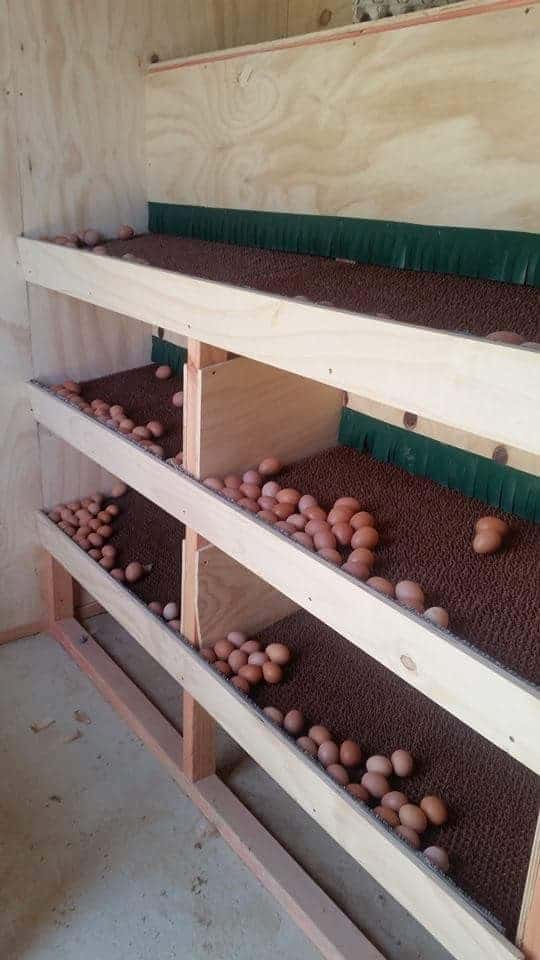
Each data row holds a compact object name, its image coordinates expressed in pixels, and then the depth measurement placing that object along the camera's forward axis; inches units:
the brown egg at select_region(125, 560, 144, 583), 58.7
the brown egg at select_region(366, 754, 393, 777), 40.4
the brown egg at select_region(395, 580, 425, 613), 33.8
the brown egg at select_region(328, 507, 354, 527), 41.0
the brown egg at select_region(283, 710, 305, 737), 43.8
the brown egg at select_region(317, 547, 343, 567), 37.1
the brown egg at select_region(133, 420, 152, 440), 55.1
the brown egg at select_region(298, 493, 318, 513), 42.7
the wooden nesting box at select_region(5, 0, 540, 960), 29.5
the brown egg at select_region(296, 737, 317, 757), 42.0
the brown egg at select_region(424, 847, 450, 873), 34.3
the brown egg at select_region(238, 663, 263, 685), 47.2
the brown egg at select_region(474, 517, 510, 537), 40.1
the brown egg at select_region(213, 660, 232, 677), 47.9
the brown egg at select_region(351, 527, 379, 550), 38.8
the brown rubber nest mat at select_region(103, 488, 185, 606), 58.4
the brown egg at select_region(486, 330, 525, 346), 27.2
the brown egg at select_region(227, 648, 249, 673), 48.2
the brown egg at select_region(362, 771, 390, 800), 39.1
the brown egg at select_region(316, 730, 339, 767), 41.1
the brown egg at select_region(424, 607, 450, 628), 32.3
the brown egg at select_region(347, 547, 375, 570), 37.0
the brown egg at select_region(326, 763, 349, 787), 39.6
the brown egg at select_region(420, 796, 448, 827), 37.3
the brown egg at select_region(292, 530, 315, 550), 38.6
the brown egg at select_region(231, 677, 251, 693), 46.6
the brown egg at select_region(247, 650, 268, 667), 48.1
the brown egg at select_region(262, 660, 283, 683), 47.3
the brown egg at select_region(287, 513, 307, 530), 40.8
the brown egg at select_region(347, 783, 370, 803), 38.7
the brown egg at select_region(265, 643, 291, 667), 48.5
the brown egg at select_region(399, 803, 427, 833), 36.7
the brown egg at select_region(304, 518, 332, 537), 39.7
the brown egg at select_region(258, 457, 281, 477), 47.1
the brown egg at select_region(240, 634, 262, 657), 49.4
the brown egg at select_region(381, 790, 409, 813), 38.0
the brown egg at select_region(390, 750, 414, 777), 40.8
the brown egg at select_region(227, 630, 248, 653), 49.9
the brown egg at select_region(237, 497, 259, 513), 42.3
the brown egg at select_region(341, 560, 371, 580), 35.9
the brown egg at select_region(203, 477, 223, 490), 44.4
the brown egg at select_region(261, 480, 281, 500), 44.3
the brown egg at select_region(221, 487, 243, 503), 43.5
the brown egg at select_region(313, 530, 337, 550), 38.3
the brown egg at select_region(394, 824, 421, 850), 35.4
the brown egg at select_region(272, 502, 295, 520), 41.8
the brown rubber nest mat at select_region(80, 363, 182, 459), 58.6
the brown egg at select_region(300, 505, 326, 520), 41.5
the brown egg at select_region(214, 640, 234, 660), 49.2
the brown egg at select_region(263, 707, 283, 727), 44.3
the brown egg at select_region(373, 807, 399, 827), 36.9
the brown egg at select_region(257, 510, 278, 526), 41.2
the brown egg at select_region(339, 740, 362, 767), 41.5
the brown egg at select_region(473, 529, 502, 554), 38.7
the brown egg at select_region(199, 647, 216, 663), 48.9
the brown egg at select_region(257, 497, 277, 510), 42.6
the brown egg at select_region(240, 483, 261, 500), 44.1
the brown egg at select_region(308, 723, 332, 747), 42.8
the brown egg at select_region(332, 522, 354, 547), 39.4
